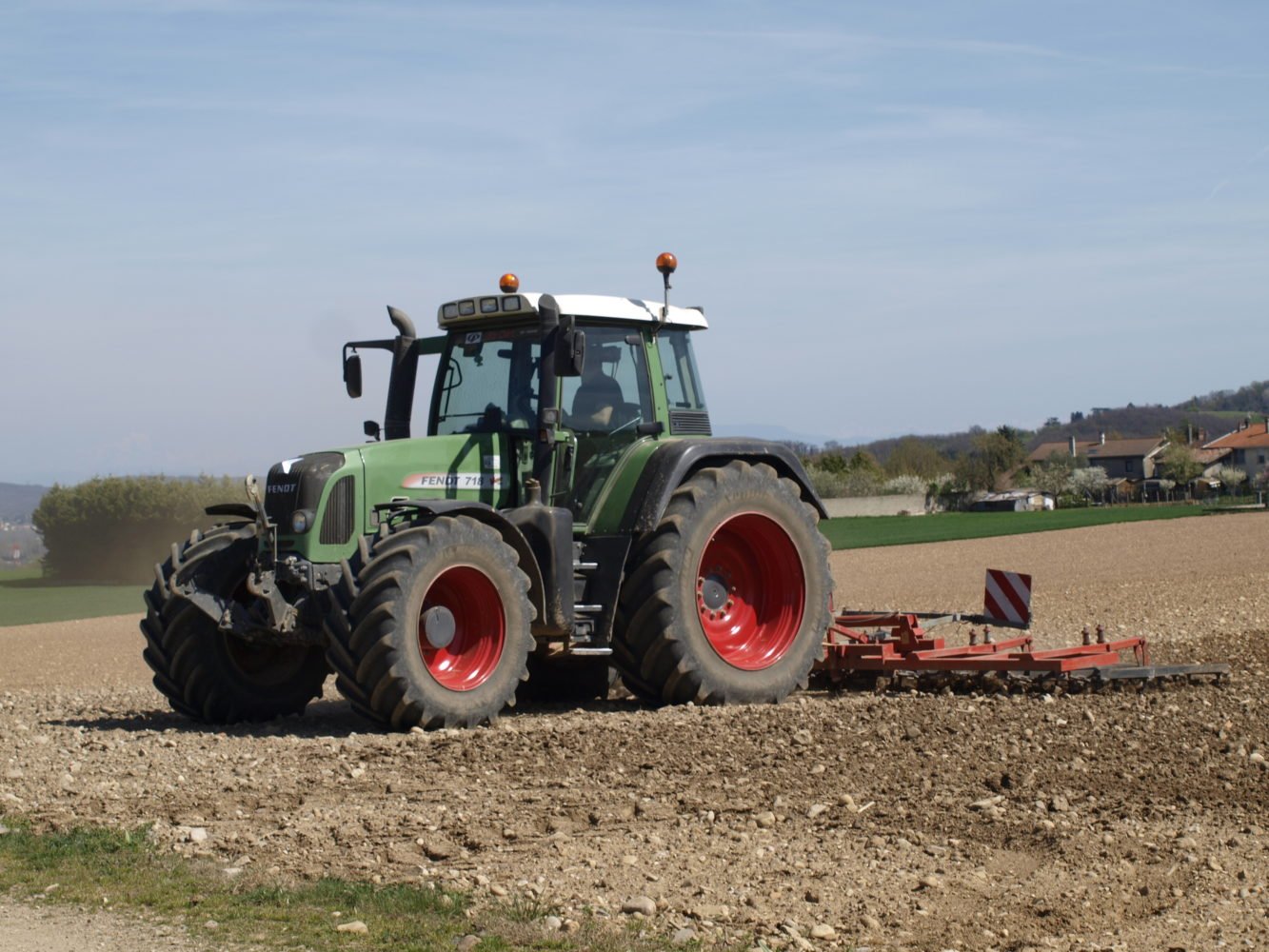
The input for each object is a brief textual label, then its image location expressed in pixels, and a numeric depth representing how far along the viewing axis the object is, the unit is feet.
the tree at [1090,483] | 354.33
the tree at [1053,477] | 357.00
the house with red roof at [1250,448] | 416.67
